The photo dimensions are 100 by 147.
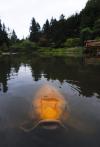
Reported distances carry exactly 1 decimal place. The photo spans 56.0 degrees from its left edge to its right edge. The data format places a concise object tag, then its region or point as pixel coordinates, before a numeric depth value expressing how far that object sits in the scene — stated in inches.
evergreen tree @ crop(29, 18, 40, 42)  1438.8
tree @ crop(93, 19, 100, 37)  788.7
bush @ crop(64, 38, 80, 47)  908.5
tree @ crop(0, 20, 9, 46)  1285.2
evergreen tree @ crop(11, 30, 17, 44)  1780.0
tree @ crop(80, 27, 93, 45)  791.0
